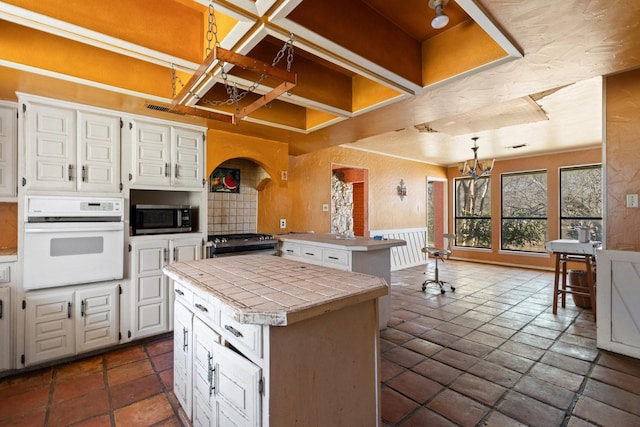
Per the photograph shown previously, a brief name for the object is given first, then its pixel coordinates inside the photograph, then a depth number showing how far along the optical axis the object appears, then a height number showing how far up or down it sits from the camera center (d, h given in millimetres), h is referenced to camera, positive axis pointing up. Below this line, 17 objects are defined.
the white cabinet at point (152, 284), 2807 -690
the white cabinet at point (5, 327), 2273 -892
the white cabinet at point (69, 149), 2359 +562
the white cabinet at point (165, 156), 2797 +592
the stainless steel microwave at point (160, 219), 2877 -51
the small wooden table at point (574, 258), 3273 -502
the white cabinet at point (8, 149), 2369 +529
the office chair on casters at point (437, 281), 4539 -1072
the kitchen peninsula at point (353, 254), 2840 -419
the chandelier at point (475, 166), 4598 +794
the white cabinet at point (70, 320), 2363 -917
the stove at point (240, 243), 3159 -330
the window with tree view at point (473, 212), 6980 +43
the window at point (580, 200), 5508 +261
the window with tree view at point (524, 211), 6184 +59
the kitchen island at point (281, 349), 1086 -583
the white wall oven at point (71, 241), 2350 -229
